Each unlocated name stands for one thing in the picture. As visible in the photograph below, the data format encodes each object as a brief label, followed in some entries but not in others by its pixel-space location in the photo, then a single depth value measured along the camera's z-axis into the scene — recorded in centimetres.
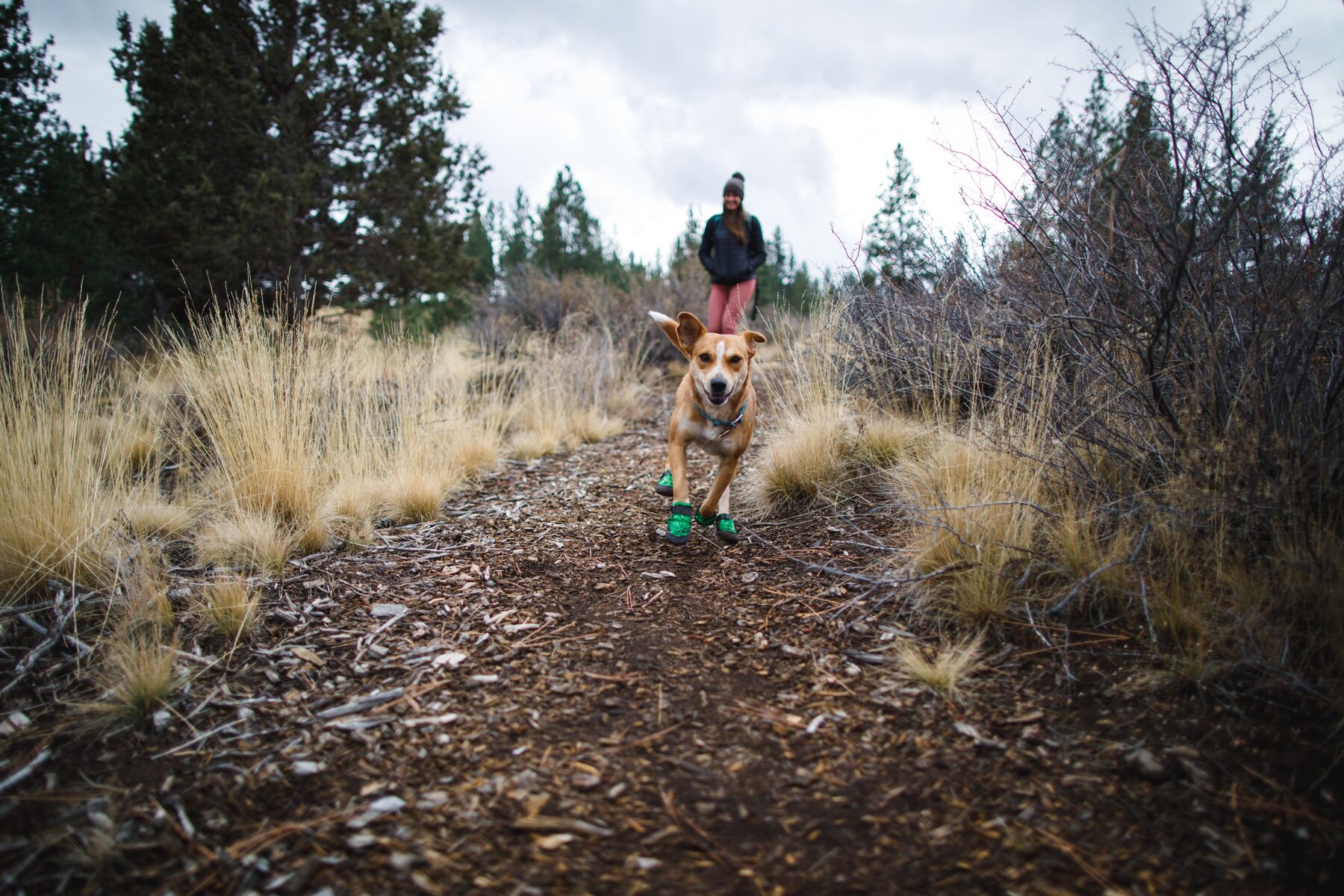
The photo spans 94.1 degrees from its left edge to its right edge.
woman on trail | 654
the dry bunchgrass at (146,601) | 237
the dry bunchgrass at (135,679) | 198
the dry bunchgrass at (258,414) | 346
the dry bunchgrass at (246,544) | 297
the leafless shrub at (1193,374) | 207
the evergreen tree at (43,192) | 885
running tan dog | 336
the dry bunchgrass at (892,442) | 383
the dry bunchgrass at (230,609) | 244
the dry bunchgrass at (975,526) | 241
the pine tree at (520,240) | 3381
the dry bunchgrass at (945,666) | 208
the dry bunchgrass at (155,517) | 325
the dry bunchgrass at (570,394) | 664
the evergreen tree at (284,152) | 952
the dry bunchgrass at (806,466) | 395
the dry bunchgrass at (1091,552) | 231
